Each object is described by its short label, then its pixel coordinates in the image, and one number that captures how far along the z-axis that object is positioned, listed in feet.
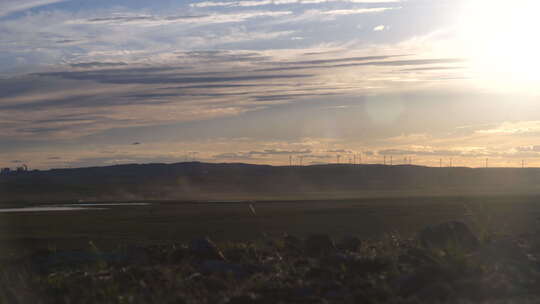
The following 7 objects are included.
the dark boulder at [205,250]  54.93
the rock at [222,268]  48.96
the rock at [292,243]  62.13
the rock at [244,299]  40.40
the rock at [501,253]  52.60
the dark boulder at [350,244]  61.26
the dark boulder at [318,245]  59.57
